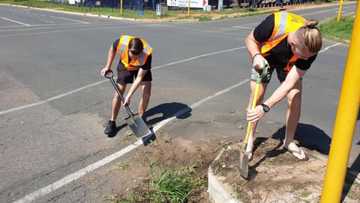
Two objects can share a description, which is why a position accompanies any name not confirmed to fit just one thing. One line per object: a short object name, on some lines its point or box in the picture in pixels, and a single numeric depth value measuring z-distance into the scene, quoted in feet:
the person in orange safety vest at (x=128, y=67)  16.28
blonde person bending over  9.91
